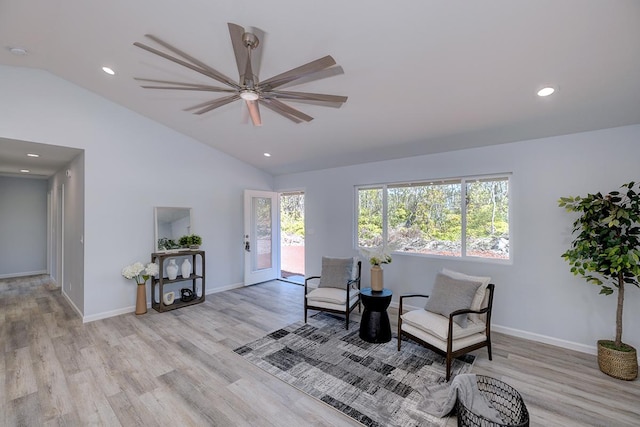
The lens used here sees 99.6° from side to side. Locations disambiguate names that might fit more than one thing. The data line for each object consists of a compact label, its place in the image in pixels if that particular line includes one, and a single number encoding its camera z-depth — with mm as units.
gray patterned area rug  2191
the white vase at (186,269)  4664
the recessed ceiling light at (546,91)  2473
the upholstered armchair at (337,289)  3709
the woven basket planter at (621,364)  2525
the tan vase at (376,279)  3451
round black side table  3295
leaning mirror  4605
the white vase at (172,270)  4523
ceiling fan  1661
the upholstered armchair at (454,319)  2650
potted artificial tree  2504
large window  3717
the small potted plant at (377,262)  3453
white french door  5711
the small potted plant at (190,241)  4816
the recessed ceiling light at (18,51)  3007
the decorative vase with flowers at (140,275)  4129
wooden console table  4416
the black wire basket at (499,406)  1704
